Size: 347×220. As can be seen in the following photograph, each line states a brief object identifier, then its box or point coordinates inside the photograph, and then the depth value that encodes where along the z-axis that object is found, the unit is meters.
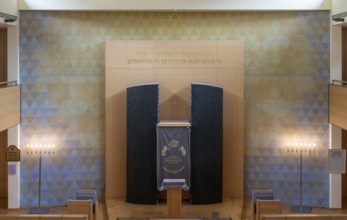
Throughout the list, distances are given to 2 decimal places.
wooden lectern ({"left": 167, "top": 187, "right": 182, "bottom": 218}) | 19.92
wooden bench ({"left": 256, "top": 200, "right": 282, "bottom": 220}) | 19.14
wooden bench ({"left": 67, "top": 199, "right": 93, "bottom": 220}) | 19.27
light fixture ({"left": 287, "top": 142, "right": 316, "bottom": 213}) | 22.66
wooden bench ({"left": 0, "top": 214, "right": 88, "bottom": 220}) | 17.34
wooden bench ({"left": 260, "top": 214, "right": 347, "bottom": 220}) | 17.19
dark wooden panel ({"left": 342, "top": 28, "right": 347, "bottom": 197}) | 23.20
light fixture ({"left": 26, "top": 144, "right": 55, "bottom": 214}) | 22.56
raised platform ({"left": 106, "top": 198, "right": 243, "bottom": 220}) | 20.86
